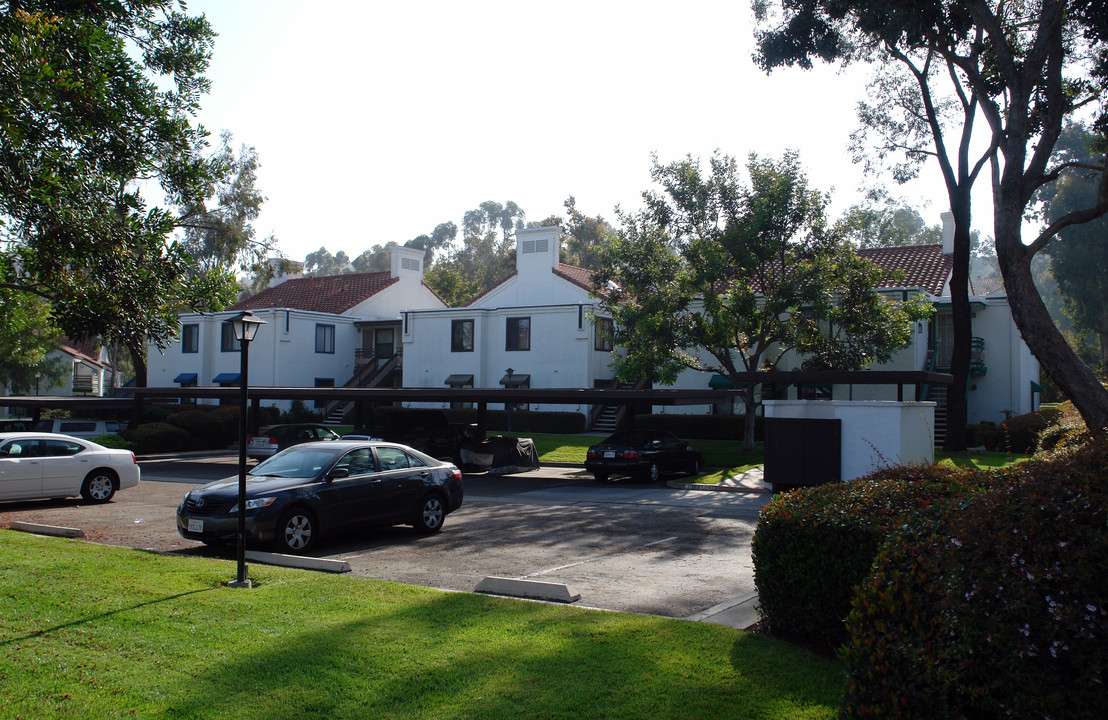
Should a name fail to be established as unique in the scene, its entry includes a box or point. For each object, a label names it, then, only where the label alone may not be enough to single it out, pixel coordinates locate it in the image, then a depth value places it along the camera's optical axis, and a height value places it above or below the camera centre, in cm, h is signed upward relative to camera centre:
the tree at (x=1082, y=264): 6159 +1002
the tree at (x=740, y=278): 2628 +373
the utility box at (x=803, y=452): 1786 -122
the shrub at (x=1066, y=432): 1486 -69
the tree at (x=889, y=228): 2691 +1504
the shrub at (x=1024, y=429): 2891 -109
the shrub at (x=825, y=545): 655 -121
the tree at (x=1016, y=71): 1881 +791
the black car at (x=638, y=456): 2244 -170
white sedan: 1585 -162
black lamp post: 884 +7
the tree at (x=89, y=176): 779 +211
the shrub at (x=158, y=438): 3044 -189
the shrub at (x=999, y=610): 337 -92
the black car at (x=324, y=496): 1116 -152
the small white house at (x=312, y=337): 4329 +283
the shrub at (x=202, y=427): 3278 -155
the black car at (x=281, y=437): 2614 -154
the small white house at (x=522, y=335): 3906 +274
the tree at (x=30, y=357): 4006 +144
